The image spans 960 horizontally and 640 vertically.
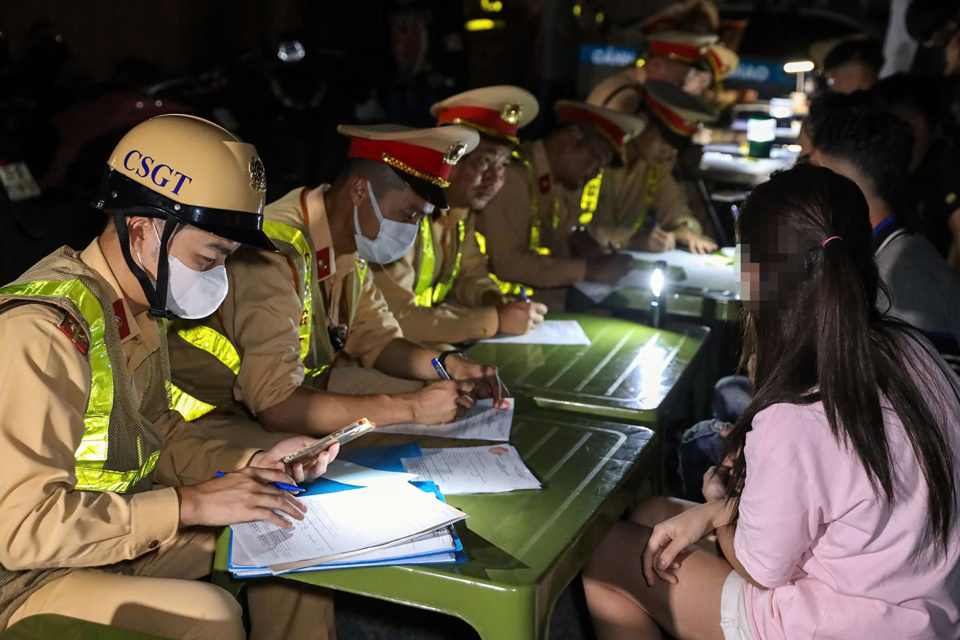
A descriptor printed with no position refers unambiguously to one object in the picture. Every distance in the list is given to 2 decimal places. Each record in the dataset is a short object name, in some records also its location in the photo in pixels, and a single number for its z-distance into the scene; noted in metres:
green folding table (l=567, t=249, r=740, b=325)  3.06
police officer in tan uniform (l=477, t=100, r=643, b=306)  3.60
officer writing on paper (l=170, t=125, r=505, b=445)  2.05
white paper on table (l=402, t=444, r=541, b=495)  1.70
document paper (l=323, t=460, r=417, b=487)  1.67
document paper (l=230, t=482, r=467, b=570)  1.42
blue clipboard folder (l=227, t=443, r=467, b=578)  1.37
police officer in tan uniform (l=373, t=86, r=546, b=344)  2.84
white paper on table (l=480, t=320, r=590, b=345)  2.69
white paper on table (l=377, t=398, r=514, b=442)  1.97
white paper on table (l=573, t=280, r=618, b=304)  3.32
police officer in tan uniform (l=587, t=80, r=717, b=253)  4.34
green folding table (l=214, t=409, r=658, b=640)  1.37
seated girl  1.34
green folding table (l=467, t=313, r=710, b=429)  2.20
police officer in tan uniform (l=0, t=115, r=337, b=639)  1.37
